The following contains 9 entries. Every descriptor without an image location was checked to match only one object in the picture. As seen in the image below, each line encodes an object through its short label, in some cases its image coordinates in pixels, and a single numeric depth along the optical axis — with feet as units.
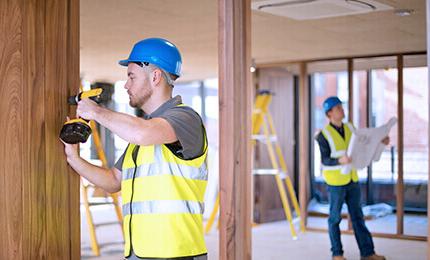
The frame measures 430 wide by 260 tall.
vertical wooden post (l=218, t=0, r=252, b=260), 7.29
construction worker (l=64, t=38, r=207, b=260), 7.39
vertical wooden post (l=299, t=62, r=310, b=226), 25.13
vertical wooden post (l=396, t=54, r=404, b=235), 22.77
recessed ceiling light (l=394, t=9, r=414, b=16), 15.42
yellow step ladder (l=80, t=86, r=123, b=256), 19.83
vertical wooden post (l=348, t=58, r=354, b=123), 24.23
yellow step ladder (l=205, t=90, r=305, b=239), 23.73
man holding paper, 18.45
